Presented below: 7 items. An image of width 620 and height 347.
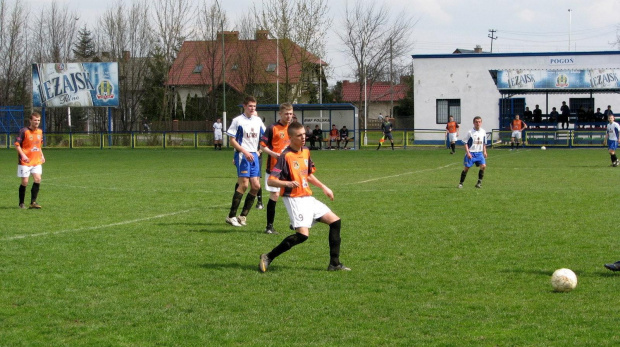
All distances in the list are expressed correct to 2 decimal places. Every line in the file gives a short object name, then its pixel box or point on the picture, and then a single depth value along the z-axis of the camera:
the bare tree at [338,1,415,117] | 64.31
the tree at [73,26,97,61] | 72.00
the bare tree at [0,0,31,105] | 57.72
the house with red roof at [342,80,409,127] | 89.69
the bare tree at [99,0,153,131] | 61.12
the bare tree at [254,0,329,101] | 53.88
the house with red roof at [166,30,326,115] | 55.16
